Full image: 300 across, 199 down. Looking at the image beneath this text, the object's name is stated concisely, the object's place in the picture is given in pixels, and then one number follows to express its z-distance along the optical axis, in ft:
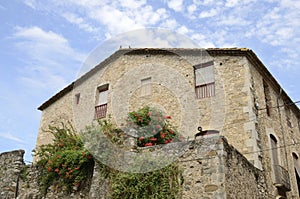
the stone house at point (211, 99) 28.55
